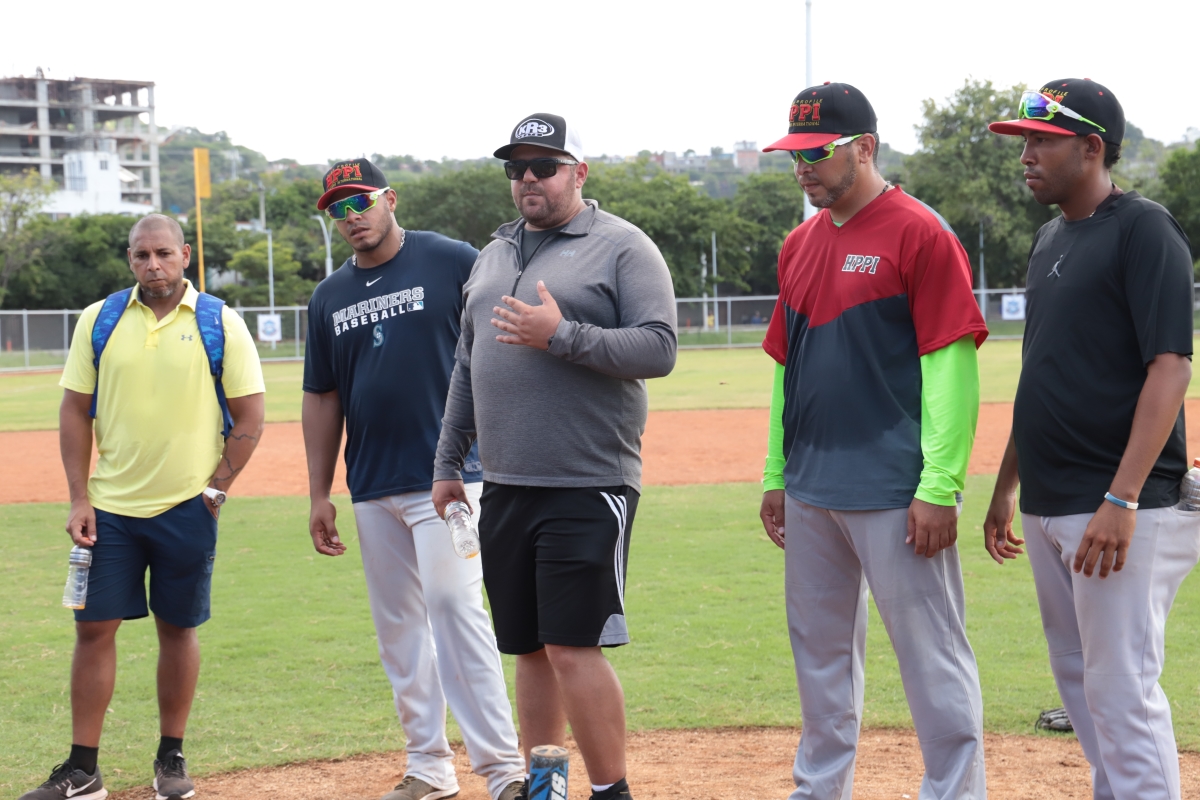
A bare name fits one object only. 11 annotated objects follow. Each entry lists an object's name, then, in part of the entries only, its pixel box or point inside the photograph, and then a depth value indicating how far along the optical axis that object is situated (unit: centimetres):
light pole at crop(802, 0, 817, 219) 3309
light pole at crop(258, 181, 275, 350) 6267
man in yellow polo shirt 478
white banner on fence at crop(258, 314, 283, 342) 4953
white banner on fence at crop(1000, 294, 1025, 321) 5419
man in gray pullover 388
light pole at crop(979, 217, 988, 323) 5338
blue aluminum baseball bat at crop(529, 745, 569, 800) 296
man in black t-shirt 333
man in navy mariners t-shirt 460
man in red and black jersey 347
